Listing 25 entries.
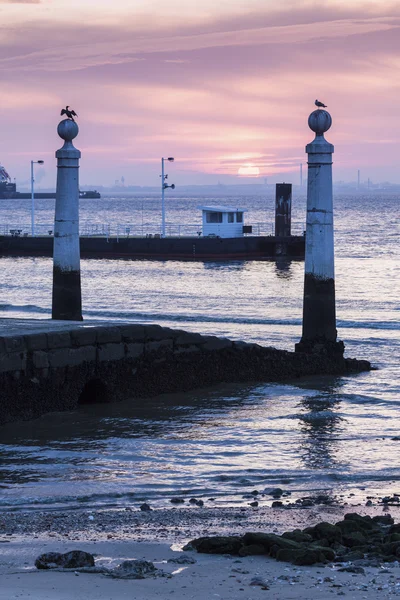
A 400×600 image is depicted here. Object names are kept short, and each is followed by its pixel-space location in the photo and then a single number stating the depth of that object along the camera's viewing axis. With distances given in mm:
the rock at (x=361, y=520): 16503
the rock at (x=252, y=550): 14781
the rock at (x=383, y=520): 17141
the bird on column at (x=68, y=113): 39062
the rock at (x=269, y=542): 14648
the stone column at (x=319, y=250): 33531
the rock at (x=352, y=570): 13709
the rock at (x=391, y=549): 14679
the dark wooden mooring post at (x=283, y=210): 115062
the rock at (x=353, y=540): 15344
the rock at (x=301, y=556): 14109
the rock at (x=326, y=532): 15430
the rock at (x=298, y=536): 15477
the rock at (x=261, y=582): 13142
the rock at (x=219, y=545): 14945
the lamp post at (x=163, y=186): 122737
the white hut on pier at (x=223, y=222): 117500
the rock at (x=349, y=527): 16094
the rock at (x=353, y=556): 14445
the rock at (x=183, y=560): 14524
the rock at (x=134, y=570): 13695
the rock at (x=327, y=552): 14320
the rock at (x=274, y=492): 19725
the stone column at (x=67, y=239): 36500
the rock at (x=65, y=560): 13969
